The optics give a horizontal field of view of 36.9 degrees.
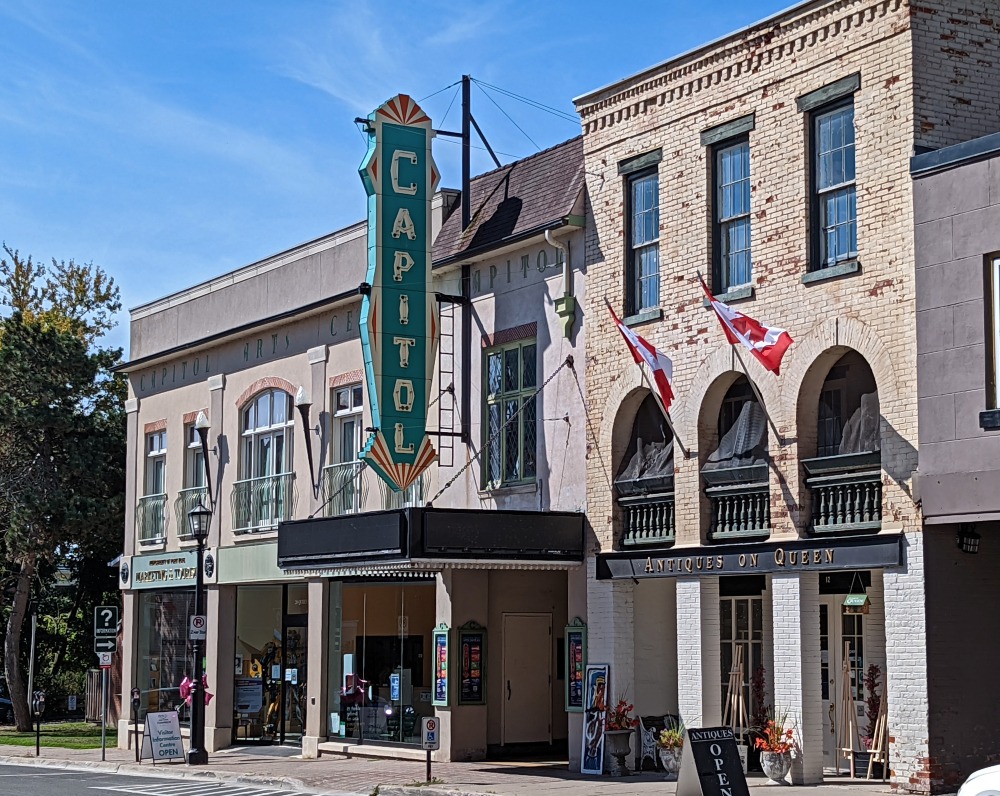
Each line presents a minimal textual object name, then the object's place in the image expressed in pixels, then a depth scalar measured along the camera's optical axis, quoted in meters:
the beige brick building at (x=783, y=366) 18.17
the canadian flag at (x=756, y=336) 18.81
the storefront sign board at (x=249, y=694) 31.39
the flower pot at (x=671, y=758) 20.69
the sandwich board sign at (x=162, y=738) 28.08
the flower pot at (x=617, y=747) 21.66
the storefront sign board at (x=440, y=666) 24.84
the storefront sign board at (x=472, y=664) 24.92
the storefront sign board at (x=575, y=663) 22.80
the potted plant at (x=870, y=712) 19.86
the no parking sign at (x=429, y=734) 20.50
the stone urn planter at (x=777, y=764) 19.09
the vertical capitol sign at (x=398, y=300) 23.78
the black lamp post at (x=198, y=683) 27.41
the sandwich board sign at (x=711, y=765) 14.35
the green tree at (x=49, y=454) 39.34
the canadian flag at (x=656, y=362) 21.00
